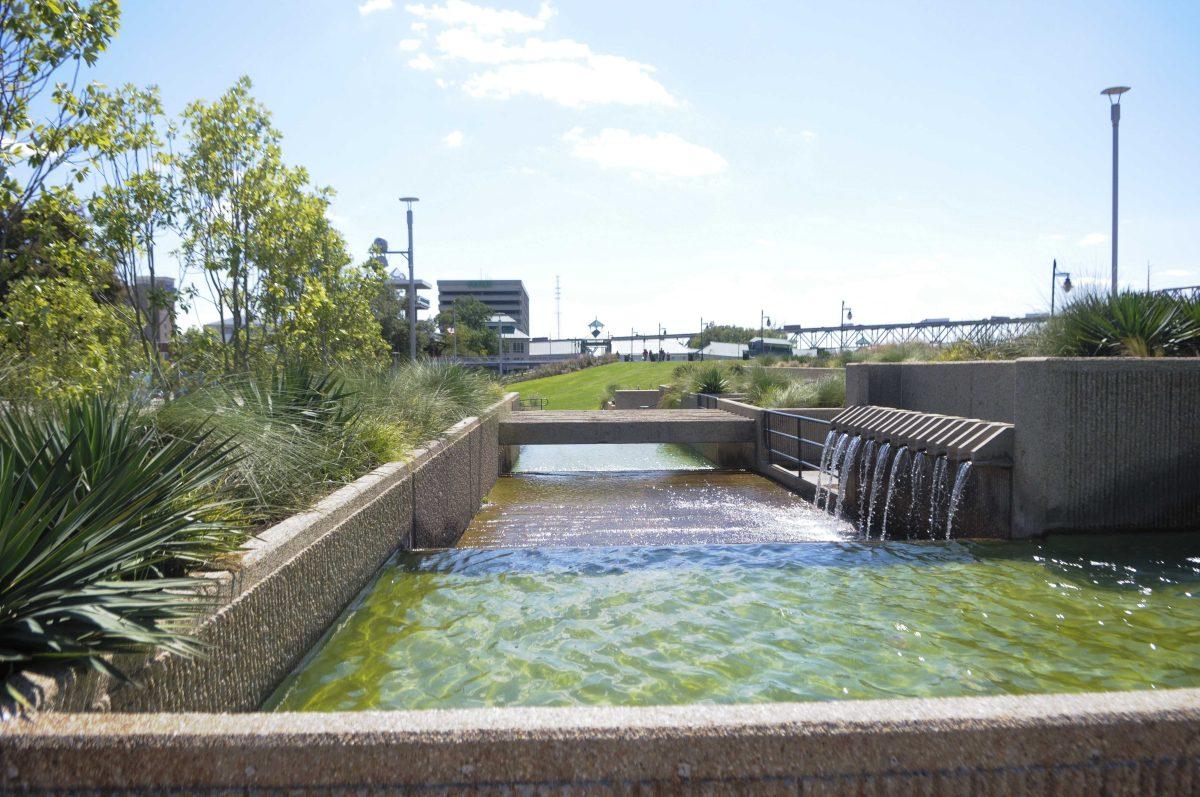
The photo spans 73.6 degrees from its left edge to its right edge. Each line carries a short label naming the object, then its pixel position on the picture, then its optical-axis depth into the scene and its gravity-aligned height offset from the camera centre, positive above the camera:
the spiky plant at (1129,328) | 8.11 +0.30
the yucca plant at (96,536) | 2.69 -0.70
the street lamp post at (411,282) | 23.45 +2.30
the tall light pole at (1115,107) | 16.59 +5.21
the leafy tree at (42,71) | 6.00 +2.25
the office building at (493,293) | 163.00 +13.56
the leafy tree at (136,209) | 9.08 +1.80
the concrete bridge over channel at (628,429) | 15.30 -1.37
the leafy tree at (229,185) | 10.45 +2.32
